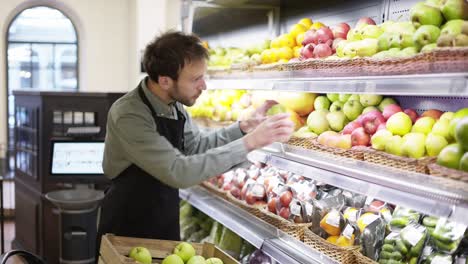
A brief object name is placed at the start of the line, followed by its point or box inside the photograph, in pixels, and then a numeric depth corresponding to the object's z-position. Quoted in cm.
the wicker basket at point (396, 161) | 166
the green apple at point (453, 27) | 163
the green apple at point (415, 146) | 178
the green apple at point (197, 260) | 194
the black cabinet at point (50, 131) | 470
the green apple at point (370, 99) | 230
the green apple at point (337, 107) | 247
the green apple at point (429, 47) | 168
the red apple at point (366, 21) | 230
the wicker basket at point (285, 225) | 235
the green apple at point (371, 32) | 210
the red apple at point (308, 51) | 251
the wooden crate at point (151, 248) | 206
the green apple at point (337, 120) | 237
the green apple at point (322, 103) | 259
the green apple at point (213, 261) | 198
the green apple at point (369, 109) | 225
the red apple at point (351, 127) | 221
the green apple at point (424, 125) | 188
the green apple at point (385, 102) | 228
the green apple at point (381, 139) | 194
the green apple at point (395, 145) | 185
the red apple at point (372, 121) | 213
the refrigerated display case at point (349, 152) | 155
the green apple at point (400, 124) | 199
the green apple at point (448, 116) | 181
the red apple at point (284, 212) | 257
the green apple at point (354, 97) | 236
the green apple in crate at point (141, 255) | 197
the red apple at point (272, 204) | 267
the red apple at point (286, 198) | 261
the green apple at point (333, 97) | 253
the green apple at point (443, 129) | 176
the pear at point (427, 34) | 175
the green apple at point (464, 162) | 153
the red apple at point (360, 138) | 212
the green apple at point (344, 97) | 246
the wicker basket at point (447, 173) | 149
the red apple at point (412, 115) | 208
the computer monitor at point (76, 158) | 410
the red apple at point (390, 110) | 214
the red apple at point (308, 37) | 256
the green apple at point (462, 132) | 157
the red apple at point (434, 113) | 196
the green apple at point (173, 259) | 194
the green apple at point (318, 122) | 246
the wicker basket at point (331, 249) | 201
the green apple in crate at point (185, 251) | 204
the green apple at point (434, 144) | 173
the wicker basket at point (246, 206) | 271
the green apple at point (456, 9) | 175
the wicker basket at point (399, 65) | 162
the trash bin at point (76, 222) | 373
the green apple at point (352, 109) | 235
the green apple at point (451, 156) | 158
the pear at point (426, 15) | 180
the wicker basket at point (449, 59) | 149
